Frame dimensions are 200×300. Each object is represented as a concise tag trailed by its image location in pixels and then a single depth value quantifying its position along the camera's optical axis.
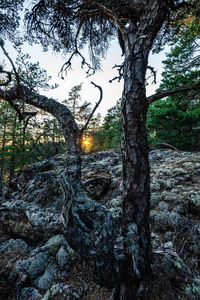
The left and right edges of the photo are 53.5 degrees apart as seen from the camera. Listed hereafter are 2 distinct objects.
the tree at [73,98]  30.58
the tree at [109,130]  25.64
